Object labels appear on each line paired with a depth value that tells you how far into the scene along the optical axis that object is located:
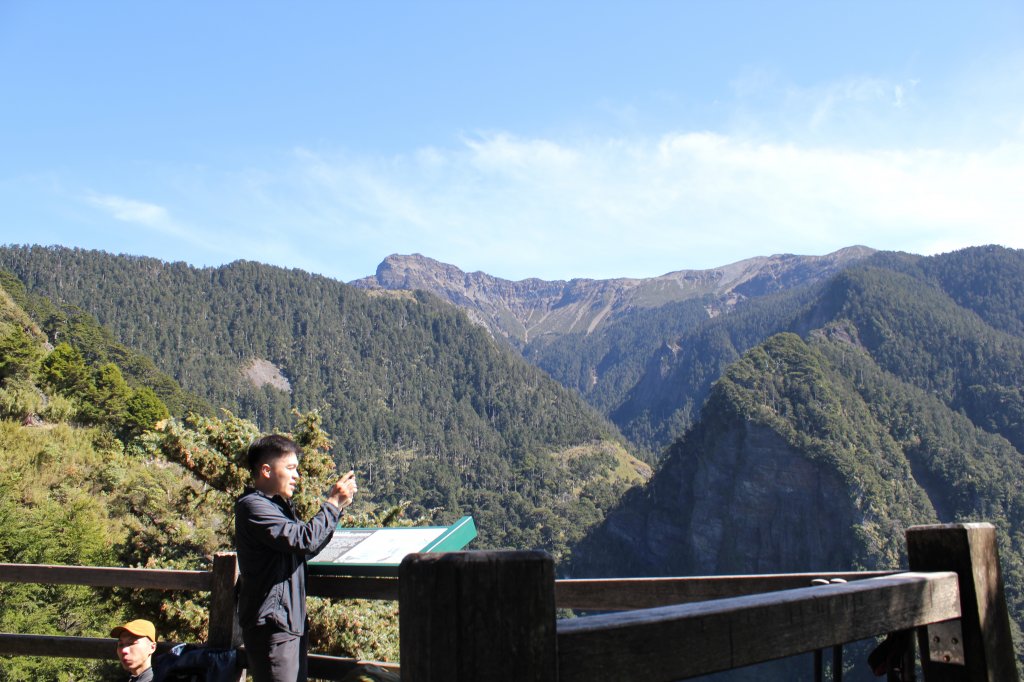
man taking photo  2.43
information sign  2.41
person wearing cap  3.29
